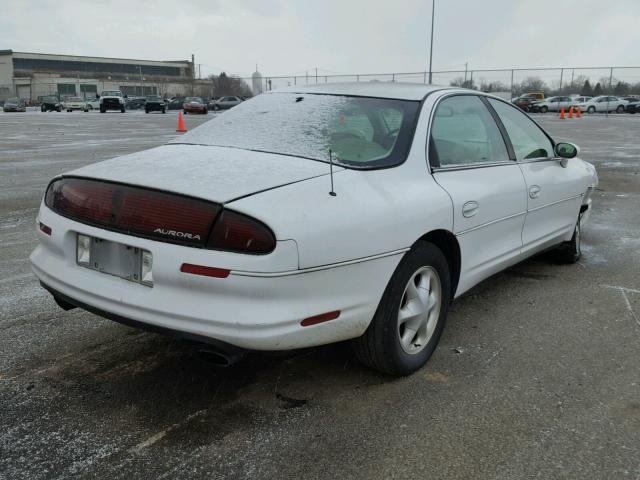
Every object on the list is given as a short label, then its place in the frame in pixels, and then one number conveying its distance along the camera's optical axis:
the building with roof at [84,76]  87.81
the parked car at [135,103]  56.12
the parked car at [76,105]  52.53
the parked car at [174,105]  57.00
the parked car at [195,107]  42.65
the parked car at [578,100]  43.06
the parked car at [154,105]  46.38
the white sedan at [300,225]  2.40
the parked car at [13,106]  50.88
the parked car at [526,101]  43.96
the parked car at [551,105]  43.56
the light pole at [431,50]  38.20
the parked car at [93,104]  53.75
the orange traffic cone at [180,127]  21.01
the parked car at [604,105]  42.52
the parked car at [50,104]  52.12
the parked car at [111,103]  45.96
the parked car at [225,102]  49.88
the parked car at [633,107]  41.91
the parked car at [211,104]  50.60
